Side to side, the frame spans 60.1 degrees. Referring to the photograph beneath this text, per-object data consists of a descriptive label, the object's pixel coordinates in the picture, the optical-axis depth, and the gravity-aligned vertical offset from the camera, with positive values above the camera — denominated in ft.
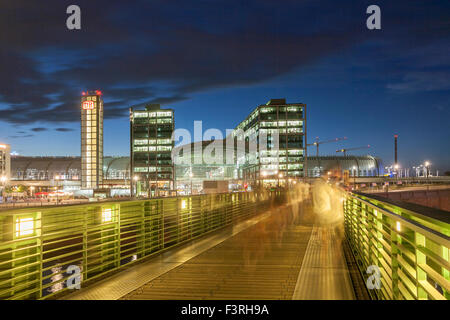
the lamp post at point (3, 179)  328.08 -3.89
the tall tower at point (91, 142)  284.61 +23.62
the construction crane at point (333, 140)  351.09 +32.16
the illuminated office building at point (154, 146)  393.09 +27.92
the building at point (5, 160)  350.02 +13.56
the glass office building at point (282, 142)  421.59 +33.33
